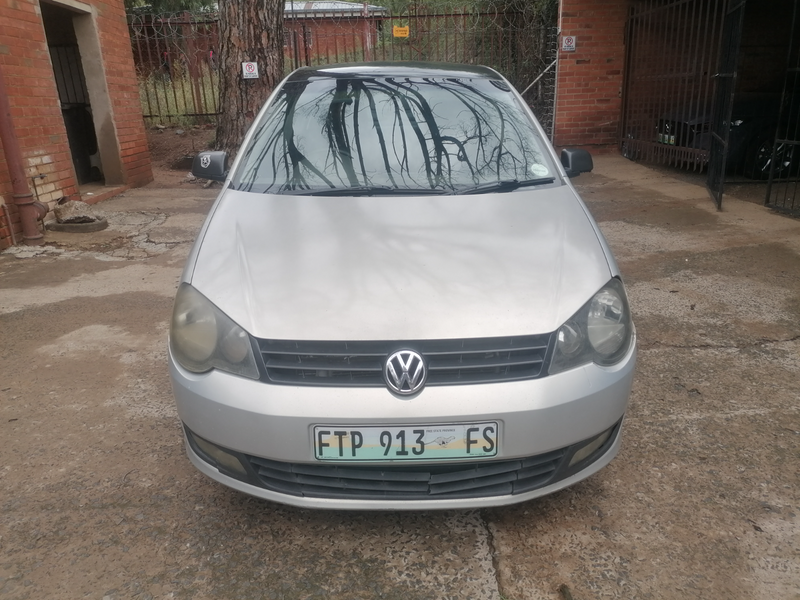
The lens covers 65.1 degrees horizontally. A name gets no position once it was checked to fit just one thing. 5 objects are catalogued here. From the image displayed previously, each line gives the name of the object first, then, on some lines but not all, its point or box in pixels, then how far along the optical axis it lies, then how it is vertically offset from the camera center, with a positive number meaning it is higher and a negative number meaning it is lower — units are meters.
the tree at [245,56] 8.16 +0.36
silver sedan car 1.82 -0.79
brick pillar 9.88 -0.09
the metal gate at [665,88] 8.41 -0.31
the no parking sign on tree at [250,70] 8.29 +0.18
